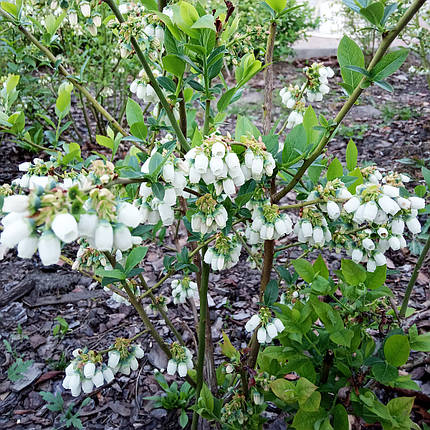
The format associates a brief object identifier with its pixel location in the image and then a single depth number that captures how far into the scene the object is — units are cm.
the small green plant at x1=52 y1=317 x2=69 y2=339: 43
